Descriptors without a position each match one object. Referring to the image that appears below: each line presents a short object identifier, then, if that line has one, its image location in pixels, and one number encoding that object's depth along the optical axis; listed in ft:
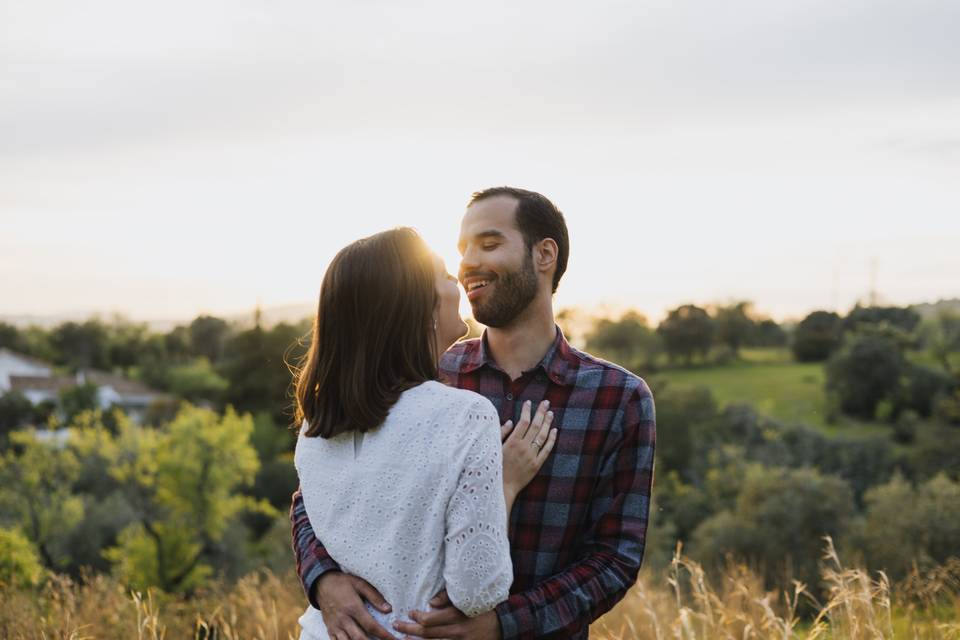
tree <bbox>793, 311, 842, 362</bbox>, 195.31
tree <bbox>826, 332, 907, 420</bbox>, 154.61
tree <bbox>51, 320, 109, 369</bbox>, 266.77
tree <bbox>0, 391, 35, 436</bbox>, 160.66
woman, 6.38
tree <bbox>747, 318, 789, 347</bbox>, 211.20
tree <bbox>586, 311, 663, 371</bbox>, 191.52
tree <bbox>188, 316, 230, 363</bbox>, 259.80
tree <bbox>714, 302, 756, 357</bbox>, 201.46
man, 7.31
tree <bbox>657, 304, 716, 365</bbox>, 192.24
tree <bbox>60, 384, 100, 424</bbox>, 181.57
